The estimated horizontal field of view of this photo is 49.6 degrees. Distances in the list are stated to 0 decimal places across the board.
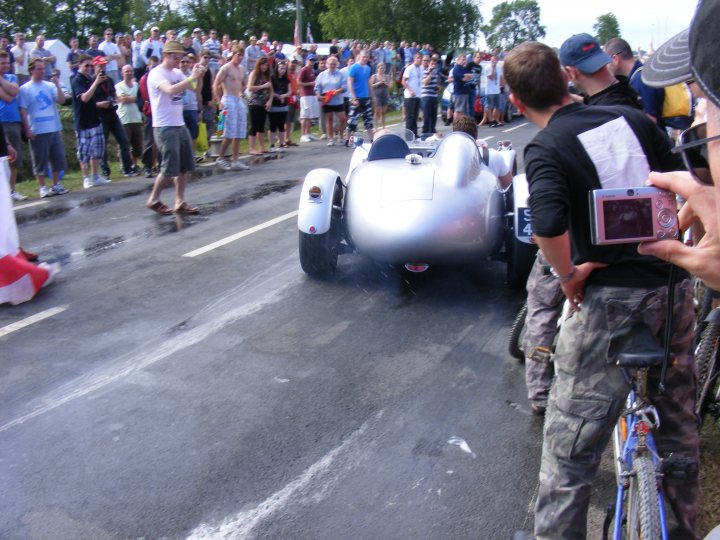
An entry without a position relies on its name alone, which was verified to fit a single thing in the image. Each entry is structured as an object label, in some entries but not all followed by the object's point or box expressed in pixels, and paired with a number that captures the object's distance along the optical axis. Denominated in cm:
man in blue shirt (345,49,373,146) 1684
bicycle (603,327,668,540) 236
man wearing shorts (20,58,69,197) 1099
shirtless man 1331
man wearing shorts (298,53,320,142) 1742
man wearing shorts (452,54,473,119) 1792
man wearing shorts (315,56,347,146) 1698
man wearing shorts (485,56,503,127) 2066
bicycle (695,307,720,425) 366
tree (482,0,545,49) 10932
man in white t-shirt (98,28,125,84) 1686
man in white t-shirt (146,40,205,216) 935
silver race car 584
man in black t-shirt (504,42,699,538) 262
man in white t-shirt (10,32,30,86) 1600
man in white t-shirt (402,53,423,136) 1747
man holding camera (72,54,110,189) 1186
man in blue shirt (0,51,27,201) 996
